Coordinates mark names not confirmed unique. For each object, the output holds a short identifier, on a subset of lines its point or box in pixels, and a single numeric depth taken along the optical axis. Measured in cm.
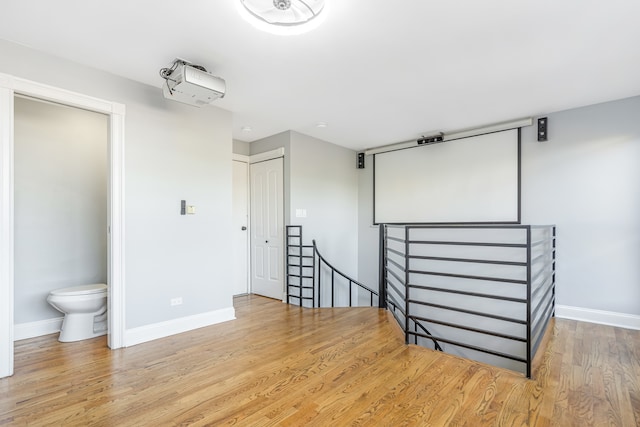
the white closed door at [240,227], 477
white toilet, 277
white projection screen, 397
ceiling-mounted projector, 238
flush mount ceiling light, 178
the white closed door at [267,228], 450
